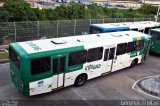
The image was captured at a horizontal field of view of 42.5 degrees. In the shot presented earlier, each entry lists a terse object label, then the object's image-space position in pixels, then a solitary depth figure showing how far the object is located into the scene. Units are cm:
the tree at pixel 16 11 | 1765
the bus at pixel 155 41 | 1750
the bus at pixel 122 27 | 1612
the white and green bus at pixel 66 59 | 887
